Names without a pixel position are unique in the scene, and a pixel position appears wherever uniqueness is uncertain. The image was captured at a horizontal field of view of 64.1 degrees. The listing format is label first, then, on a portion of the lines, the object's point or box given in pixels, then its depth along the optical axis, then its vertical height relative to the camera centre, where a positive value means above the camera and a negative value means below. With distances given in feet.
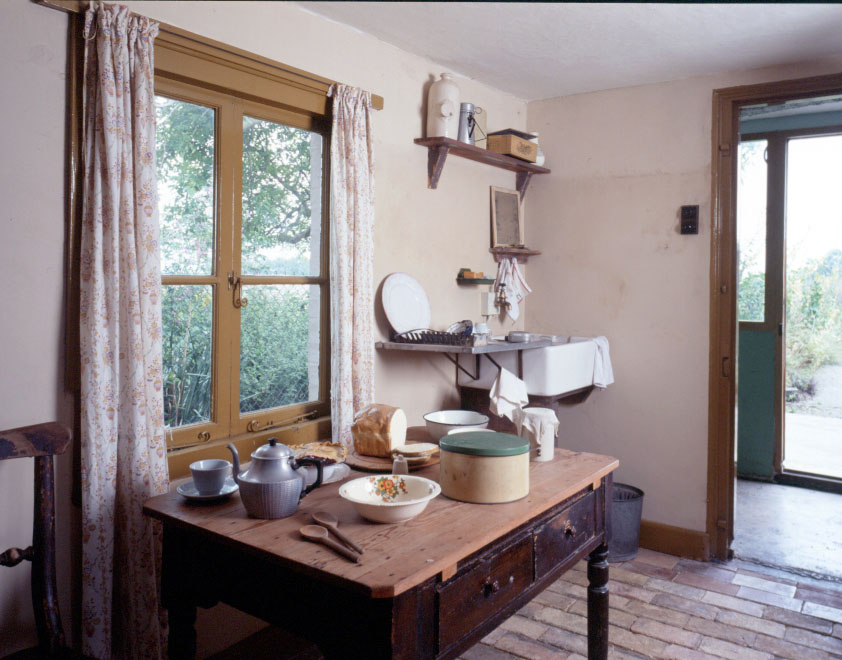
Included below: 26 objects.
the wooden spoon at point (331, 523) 4.63 -1.57
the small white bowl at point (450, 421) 7.43 -1.26
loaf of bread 6.92 -1.25
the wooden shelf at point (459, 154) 10.72 +2.68
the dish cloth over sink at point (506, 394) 8.93 -1.13
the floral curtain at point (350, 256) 9.12 +0.74
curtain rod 6.27 +2.99
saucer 5.52 -1.53
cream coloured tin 5.59 -1.35
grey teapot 5.11 -1.33
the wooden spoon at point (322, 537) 4.49 -1.61
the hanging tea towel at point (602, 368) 12.28 -1.06
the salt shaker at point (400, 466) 6.18 -1.44
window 7.72 +0.68
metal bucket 11.61 -3.78
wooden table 4.33 -1.89
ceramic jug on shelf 10.62 +3.25
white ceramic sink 10.86 -0.96
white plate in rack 10.28 +0.11
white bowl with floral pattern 5.05 -1.47
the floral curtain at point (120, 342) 6.47 -0.32
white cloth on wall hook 13.07 +0.53
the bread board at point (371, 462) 6.59 -1.54
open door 11.57 -0.25
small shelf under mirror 12.85 +1.12
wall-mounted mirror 12.79 +1.78
